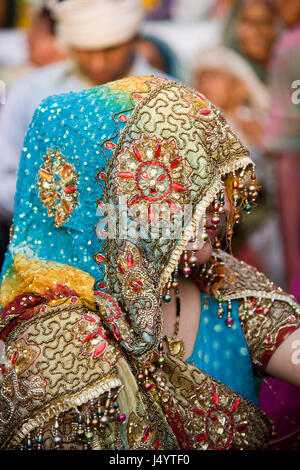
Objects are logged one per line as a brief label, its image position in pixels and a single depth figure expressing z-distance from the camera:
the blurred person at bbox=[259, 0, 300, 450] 3.11
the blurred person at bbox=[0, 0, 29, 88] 3.13
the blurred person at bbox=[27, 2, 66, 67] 3.10
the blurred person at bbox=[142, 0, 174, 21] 3.09
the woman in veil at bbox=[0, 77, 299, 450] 1.22
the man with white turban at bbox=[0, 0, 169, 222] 2.91
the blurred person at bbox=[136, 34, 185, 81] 3.14
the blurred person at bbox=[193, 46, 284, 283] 3.20
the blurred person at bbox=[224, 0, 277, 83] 3.12
